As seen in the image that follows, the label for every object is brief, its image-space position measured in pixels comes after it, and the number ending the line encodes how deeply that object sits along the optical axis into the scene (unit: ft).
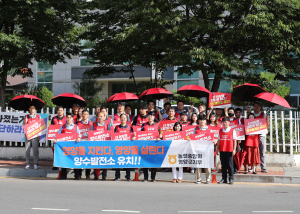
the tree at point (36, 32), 52.11
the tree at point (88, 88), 96.79
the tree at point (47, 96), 101.53
